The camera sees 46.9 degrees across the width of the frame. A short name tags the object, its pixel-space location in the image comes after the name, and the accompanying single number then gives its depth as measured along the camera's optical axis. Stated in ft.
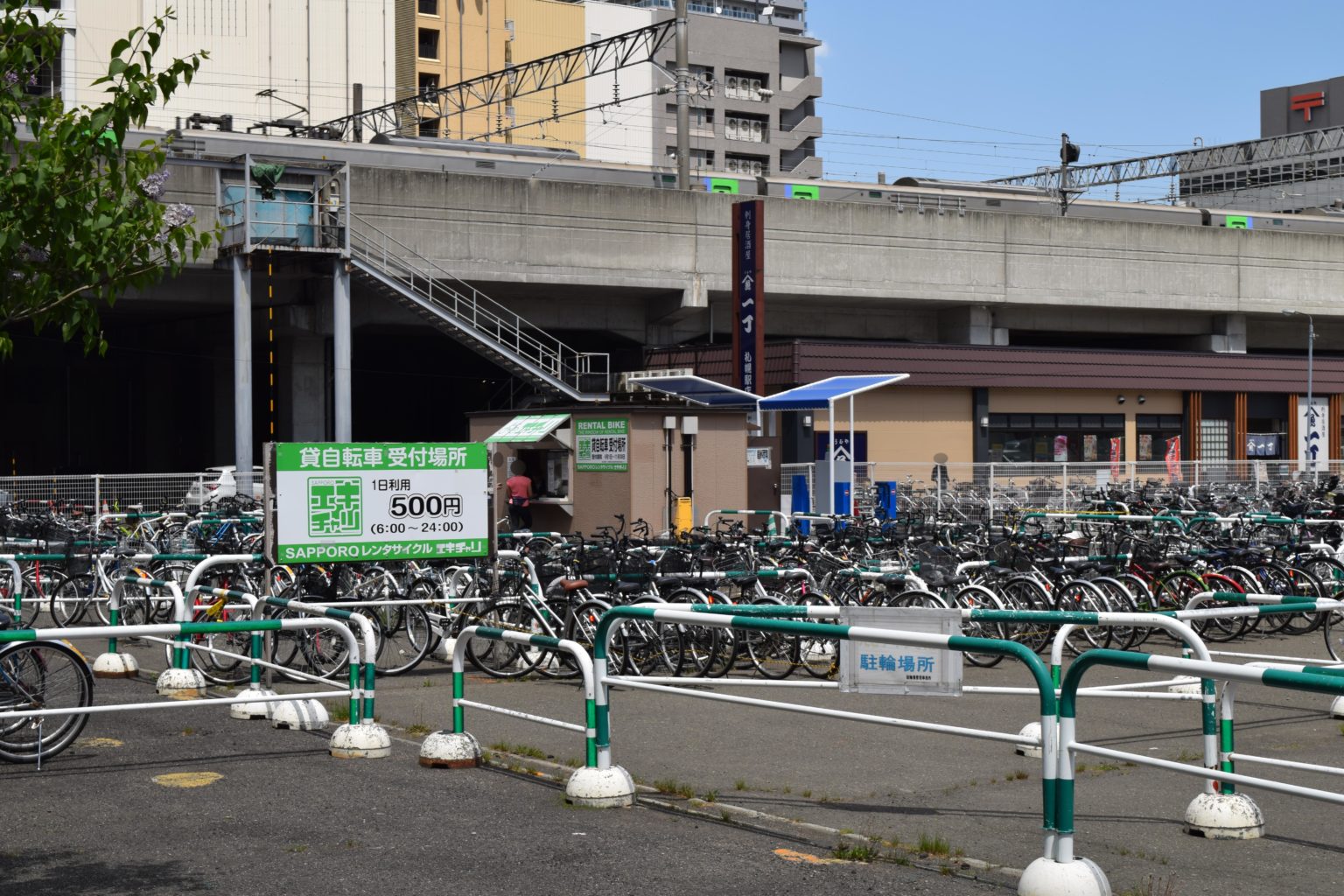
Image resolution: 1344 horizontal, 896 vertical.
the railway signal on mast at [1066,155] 173.47
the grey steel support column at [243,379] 106.63
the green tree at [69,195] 18.70
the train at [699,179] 126.31
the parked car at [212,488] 83.76
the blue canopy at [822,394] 83.76
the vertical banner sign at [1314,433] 144.25
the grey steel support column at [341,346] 107.65
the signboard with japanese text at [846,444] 125.29
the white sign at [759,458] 95.91
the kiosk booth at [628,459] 76.28
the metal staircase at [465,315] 109.29
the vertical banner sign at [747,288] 110.83
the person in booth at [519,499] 75.66
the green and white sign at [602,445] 76.13
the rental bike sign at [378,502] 38.27
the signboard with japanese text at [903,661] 21.70
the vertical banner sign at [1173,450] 144.36
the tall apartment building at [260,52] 179.11
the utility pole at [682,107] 117.39
